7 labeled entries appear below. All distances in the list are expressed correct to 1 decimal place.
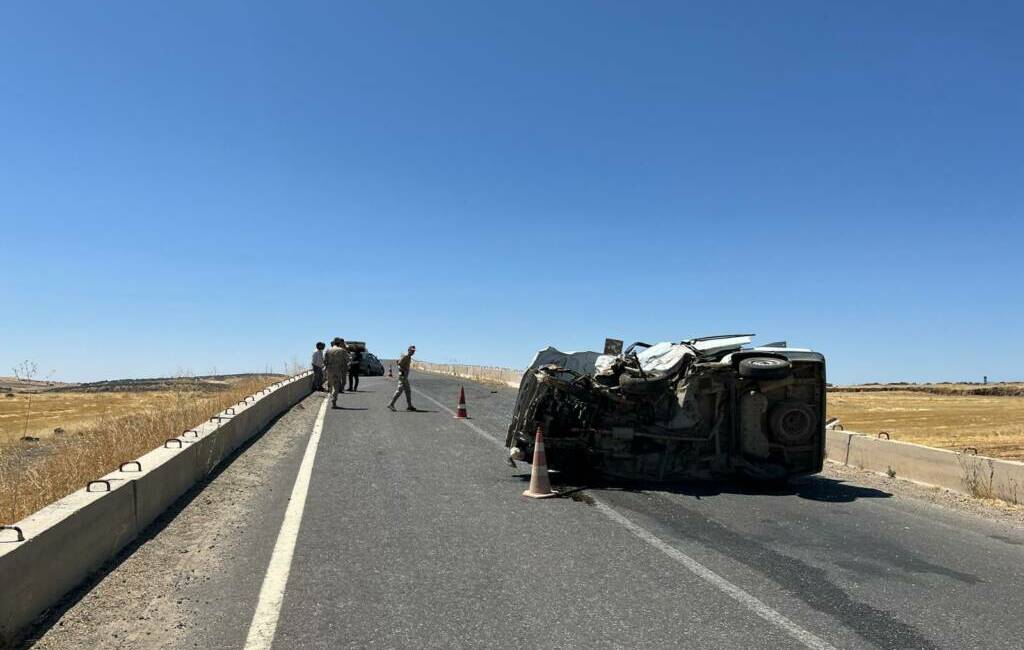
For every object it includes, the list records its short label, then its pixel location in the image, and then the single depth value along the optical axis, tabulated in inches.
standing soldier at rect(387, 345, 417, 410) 837.2
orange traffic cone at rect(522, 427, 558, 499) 359.9
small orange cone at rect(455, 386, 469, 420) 764.6
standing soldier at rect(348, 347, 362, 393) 1217.4
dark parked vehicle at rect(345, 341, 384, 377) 1921.8
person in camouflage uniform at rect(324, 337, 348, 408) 866.8
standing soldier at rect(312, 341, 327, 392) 1114.1
